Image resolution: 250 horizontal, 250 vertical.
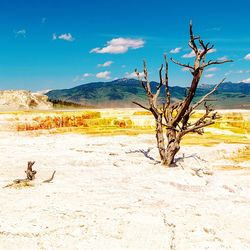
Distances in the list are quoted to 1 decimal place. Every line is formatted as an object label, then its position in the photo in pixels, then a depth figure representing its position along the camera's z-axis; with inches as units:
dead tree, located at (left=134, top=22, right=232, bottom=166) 883.4
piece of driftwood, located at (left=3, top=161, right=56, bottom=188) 670.5
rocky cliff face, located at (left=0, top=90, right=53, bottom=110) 3984.3
